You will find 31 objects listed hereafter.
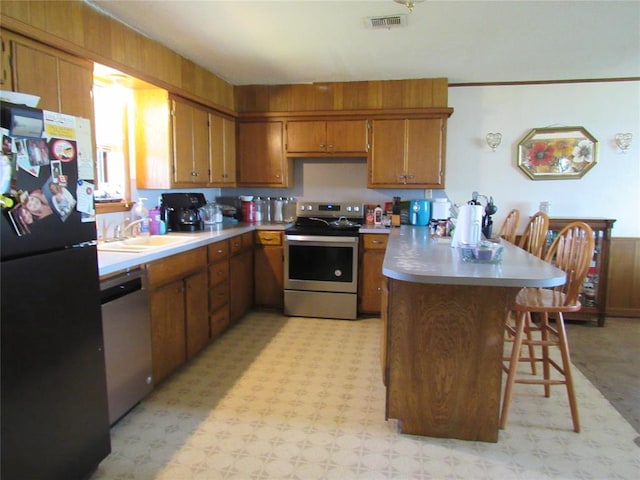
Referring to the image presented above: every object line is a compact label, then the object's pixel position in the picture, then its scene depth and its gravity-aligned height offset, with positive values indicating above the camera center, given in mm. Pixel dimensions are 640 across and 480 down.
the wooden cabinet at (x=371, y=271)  4047 -727
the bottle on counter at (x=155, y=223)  3332 -229
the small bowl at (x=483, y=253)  2213 -305
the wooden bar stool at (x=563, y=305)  2219 -581
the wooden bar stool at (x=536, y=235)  2903 -278
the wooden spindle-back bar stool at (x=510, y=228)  3461 -292
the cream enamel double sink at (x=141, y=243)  2673 -345
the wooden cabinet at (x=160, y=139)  3252 +434
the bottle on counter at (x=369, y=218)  4461 -239
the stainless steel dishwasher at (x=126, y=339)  2109 -775
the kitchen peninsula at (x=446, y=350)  2082 -776
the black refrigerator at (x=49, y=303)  1404 -403
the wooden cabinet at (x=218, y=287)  3330 -756
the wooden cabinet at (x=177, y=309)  2576 -771
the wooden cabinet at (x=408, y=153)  4156 +423
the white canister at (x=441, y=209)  4176 -132
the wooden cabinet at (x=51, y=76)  1966 +596
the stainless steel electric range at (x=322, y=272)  4012 -738
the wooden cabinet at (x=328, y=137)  4254 +591
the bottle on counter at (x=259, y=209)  4668 -161
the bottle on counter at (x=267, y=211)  4766 -186
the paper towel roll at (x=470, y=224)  2510 -170
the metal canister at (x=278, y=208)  4707 -150
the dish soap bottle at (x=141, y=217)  3250 -180
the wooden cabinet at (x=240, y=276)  3743 -762
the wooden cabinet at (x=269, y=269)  4195 -744
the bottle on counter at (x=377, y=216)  4414 -216
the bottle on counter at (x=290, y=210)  4746 -172
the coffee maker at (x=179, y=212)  3605 -154
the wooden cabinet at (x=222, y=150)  4000 +433
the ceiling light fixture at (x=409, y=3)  2401 +1105
